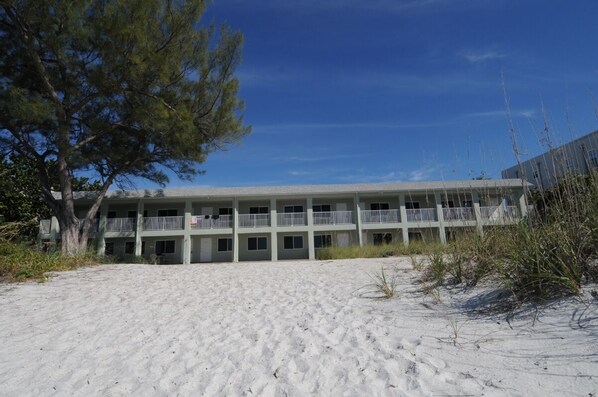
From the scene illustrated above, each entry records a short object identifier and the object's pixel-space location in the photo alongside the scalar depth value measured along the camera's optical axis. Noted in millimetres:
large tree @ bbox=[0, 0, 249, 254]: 13289
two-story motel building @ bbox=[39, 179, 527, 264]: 24953
